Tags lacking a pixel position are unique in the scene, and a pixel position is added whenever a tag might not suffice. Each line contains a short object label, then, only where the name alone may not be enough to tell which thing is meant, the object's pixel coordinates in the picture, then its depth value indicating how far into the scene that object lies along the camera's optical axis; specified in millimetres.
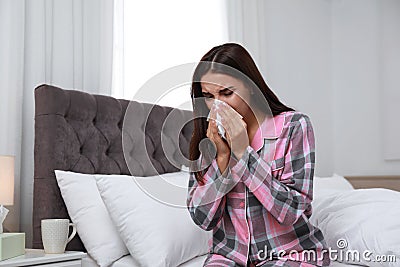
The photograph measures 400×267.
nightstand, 1655
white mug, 1816
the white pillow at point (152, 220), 1816
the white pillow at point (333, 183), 2660
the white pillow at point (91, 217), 1926
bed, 1960
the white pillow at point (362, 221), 1808
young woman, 1497
